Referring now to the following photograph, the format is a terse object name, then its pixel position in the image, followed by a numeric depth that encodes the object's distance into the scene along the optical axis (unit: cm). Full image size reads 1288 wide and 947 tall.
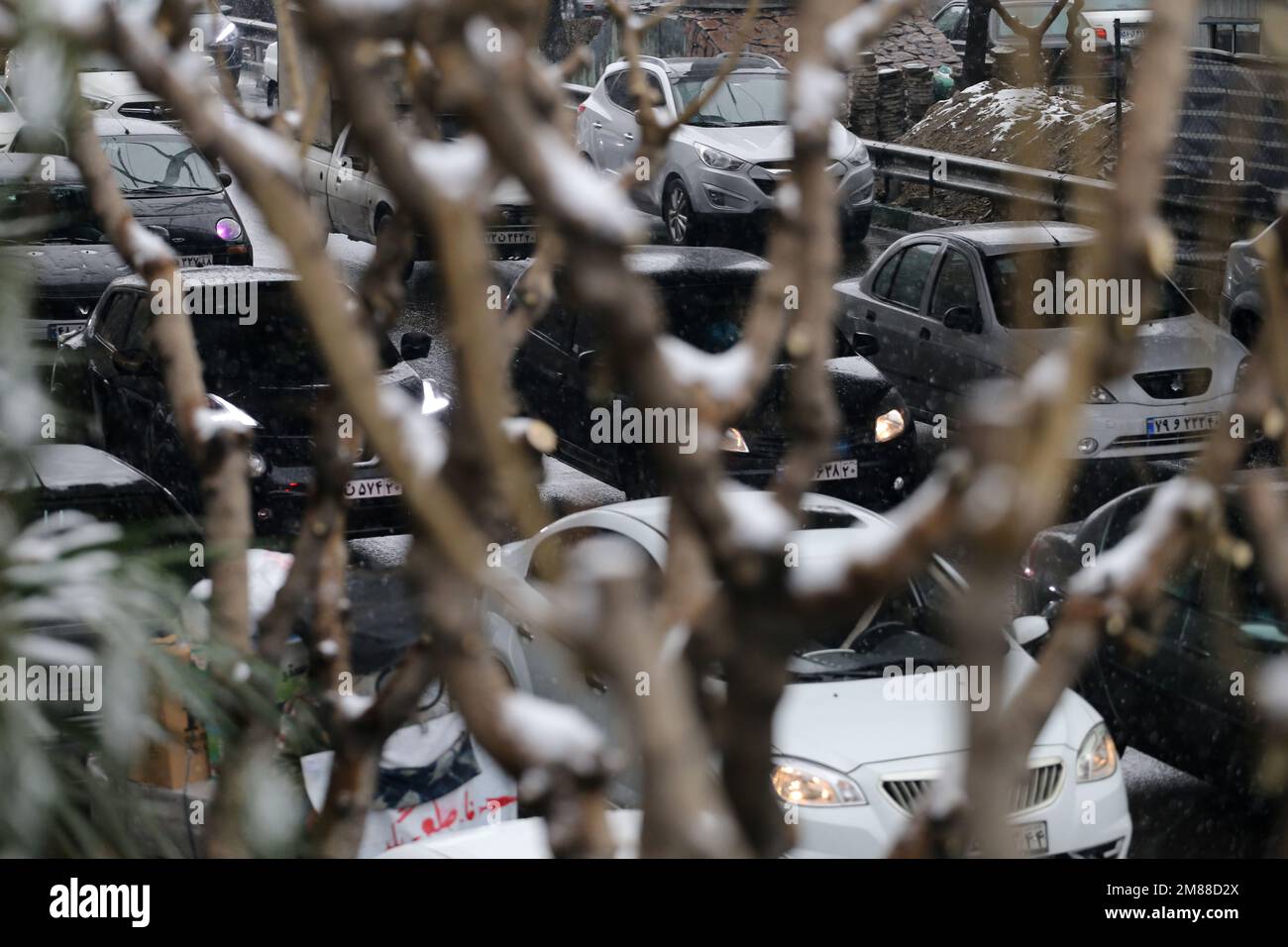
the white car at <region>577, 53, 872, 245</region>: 1862
